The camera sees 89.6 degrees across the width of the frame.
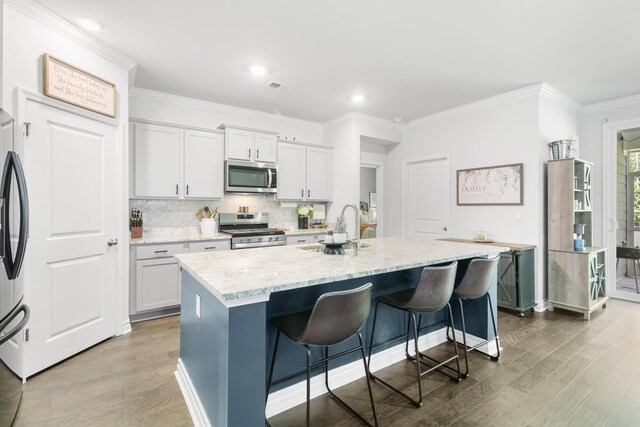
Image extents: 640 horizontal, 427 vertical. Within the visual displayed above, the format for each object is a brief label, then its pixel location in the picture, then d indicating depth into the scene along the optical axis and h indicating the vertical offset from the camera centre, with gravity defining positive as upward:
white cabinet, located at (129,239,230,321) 3.43 -0.72
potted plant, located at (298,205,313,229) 5.21 -0.04
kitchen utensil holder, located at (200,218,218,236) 4.17 -0.16
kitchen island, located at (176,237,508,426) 1.46 -0.52
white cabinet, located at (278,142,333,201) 4.88 +0.66
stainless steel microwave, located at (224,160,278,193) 4.28 +0.51
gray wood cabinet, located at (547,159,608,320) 3.69 -0.48
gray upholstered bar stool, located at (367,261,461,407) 2.04 -0.54
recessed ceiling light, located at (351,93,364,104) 4.20 +1.54
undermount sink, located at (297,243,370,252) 2.56 -0.28
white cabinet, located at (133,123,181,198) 3.71 +0.63
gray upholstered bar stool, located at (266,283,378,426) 1.58 -0.56
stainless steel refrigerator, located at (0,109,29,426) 1.77 -0.18
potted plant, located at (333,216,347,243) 2.38 -0.14
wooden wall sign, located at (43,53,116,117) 2.46 +1.06
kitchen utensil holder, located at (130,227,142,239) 3.65 -0.21
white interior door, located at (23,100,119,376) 2.39 -0.16
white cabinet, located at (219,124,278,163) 4.29 +0.96
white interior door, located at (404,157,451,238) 5.04 +0.26
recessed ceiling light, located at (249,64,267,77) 3.34 +1.53
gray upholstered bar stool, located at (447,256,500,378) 2.41 -0.51
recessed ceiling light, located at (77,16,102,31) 2.53 +1.53
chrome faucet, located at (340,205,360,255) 2.51 -0.25
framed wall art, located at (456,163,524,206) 4.08 +0.38
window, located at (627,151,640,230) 4.76 +0.48
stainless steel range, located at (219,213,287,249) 4.13 -0.23
